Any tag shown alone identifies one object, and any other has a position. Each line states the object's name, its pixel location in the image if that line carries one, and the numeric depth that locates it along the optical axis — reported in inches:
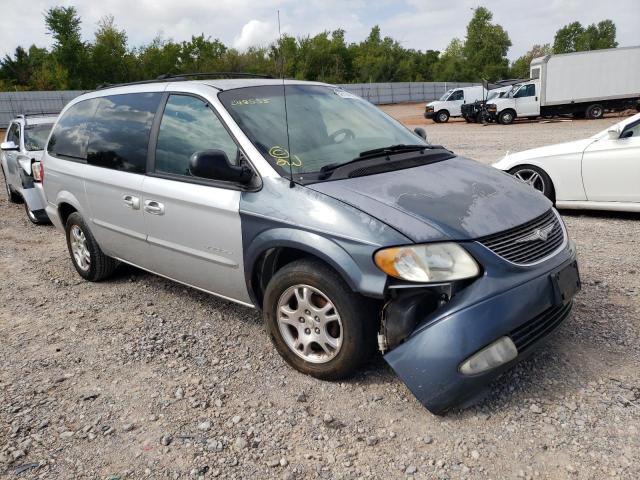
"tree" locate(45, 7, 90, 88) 1945.1
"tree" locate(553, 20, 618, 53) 3860.7
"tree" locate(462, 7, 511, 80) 2960.1
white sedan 235.0
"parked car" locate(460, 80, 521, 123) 1028.5
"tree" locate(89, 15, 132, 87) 2091.7
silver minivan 102.2
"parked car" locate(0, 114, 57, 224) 320.5
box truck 963.3
